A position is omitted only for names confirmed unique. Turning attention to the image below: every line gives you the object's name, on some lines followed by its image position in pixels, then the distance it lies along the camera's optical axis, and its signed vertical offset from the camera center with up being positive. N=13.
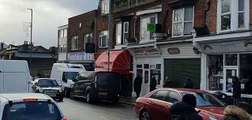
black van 25.53 -1.45
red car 12.58 -1.32
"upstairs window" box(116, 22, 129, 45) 34.31 +2.26
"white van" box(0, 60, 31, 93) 16.30 -0.55
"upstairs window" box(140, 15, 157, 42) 30.53 +2.44
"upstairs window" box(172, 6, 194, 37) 26.42 +2.44
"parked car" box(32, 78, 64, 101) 26.78 -1.62
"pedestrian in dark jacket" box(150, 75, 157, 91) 28.27 -1.41
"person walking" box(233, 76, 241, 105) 20.67 -1.29
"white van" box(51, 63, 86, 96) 32.18 -0.93
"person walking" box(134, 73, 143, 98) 29.39 -1.50
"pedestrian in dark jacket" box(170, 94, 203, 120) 7.64 -0.83
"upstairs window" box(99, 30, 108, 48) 38.83 +1.98
